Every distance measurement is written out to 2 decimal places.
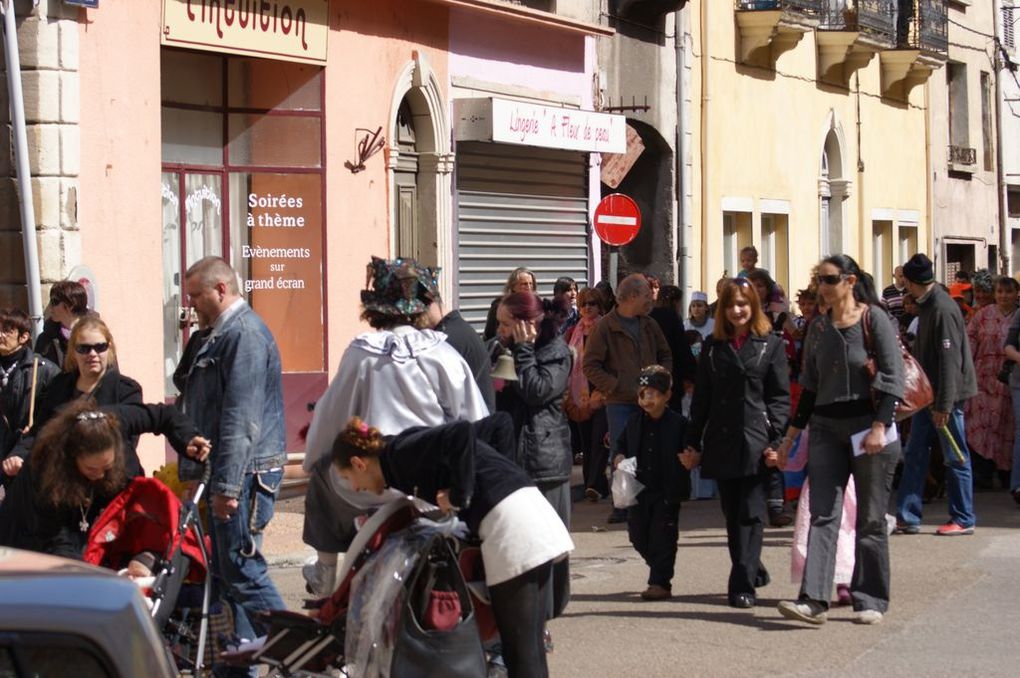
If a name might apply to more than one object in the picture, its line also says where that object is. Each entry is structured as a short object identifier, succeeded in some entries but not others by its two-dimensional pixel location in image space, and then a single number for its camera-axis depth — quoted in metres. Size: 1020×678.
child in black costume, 13.02
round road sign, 27.78
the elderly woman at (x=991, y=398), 20.48
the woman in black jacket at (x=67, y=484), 9.61
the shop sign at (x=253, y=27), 20.12
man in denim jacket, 10.11
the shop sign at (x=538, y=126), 25.41
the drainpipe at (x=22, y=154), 16.85
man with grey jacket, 15.93
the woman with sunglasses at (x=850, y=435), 12.08
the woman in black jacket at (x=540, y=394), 11.85
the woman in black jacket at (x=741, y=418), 12.83
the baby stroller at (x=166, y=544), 9.43
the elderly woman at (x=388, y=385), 9.35
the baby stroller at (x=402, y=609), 8.13
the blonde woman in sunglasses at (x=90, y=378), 11.10
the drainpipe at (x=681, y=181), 32.44
